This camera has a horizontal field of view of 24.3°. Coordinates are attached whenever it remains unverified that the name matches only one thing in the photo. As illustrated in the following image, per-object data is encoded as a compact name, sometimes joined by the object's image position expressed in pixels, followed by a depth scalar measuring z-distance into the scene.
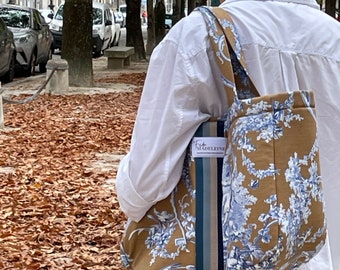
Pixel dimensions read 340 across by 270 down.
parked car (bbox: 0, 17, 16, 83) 17.39
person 2.16
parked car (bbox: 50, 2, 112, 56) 29.89
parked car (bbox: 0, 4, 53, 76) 20.11
